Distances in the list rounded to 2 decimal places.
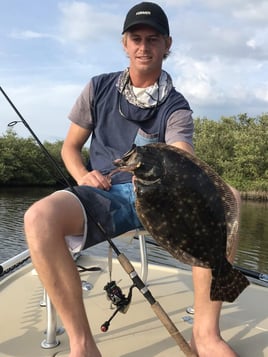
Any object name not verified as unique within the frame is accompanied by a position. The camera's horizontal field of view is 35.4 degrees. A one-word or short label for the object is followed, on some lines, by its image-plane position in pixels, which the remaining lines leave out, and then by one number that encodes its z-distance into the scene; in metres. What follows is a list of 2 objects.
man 2.06
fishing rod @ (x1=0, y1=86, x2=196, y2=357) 2.12
